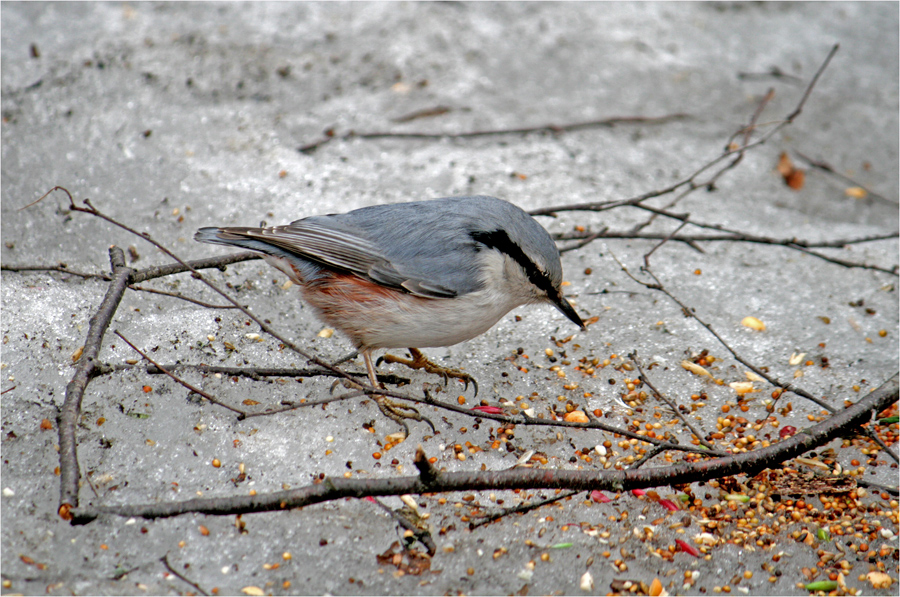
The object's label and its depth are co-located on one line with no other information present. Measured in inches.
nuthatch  256.7
